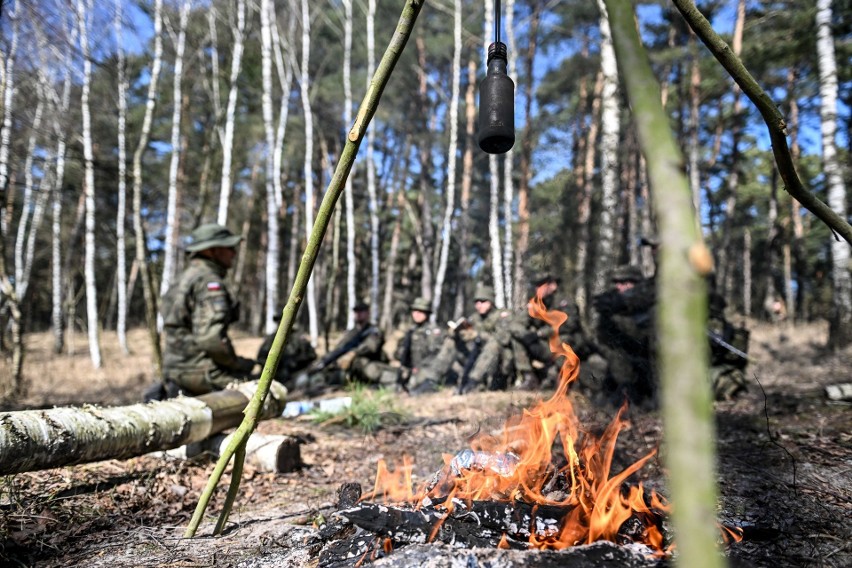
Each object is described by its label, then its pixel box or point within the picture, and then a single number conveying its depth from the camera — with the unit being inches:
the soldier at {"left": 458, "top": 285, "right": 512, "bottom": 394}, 300.7
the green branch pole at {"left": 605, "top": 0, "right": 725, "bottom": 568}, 26.3
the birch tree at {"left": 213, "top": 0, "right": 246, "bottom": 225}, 463.3
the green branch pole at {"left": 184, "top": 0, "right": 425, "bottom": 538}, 74.9
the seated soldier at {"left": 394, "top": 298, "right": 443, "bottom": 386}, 367.6
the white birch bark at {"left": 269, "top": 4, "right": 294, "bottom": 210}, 491.5
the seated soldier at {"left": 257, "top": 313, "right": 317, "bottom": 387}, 349.8
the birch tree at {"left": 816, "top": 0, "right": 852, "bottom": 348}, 309.6
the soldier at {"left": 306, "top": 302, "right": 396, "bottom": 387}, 348.2
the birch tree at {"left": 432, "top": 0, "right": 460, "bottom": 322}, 505.7
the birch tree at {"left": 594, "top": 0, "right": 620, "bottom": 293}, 337.4
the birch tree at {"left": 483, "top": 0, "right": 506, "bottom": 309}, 504.7
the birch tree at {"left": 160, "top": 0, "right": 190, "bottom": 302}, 461.4
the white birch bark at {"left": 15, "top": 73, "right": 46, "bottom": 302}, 579.5
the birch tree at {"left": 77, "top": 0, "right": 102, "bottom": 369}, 455.2
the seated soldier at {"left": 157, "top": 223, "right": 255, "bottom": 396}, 186.7
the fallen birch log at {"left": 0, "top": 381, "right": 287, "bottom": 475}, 99.4
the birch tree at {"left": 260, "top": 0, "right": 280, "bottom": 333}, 466.0
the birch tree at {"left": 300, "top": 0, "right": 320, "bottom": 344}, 514.6
